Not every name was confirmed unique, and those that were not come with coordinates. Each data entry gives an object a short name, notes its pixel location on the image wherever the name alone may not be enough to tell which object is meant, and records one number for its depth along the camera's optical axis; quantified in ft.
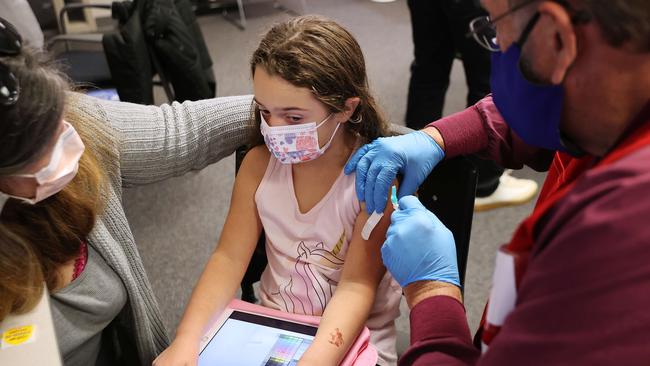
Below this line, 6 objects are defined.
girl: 3.96
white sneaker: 8.53
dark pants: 7.69
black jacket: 7.95
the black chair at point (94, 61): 8.32
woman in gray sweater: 3.14
